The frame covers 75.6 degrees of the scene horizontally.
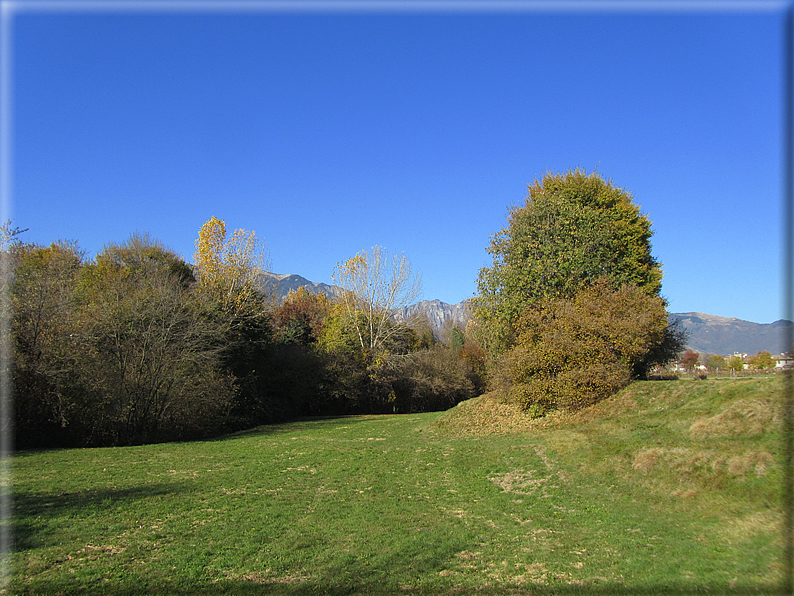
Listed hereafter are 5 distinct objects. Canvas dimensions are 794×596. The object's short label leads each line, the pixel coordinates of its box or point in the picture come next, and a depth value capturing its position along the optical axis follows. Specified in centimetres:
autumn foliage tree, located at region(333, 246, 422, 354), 4206
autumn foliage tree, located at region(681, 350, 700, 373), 6095
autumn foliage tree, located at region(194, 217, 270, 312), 3259
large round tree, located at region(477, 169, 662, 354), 2202
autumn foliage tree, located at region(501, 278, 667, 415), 1845
